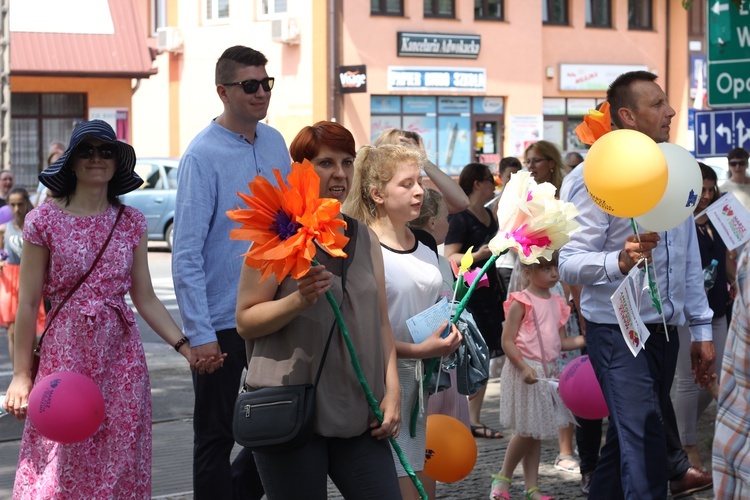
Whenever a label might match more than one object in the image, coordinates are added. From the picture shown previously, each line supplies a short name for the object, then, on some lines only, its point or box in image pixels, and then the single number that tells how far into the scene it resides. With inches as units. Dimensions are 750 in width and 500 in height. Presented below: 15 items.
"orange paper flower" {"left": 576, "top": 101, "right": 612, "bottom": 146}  217.3
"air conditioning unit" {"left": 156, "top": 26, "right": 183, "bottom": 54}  1411.2
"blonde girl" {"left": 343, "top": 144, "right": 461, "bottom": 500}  192.5
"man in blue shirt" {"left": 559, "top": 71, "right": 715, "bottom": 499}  196.1
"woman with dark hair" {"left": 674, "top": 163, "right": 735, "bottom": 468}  283.7
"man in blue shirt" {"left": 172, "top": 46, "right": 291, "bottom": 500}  197.5
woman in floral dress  191.8
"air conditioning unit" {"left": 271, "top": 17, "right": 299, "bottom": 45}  1279.5
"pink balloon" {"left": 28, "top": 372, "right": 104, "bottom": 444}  180.1
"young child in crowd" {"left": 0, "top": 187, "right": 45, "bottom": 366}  414.9
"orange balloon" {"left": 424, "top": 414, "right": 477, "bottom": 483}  207.2
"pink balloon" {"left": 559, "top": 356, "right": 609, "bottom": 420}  239.1
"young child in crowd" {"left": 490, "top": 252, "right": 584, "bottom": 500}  257.8
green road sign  329.7
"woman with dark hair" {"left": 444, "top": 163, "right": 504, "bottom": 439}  325.1
